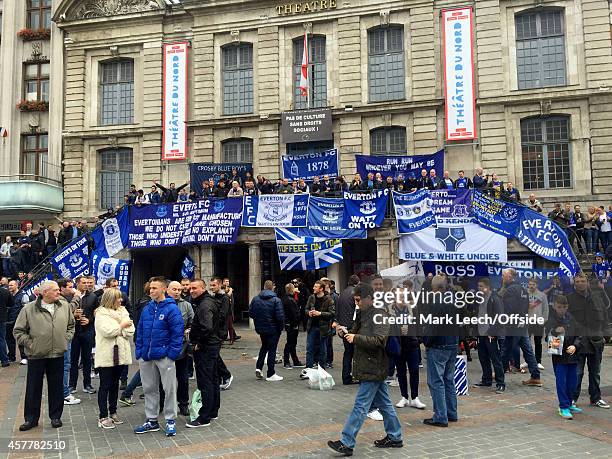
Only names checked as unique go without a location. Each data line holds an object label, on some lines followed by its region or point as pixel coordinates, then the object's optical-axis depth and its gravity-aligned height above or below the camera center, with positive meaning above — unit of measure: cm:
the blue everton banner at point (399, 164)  2023 +348
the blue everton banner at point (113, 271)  1911 -42
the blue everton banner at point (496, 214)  1720 +129
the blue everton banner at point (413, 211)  1755 +143
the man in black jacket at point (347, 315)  937 -103
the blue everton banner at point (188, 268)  1979 -37
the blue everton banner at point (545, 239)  1672 +47
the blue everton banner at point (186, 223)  1930 +127
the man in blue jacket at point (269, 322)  1062 -127
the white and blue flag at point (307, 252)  1803 +16
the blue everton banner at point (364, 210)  1822 +156
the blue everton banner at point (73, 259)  1950 +2
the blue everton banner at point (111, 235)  2036 +90
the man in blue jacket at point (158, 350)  698 -118
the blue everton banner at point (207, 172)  2255 +364
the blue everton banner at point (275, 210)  1848 +161
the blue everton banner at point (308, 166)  2183 +371
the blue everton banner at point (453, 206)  1720 +155
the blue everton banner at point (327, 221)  1833 +119
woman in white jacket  736 -123
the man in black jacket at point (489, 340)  803 -149
